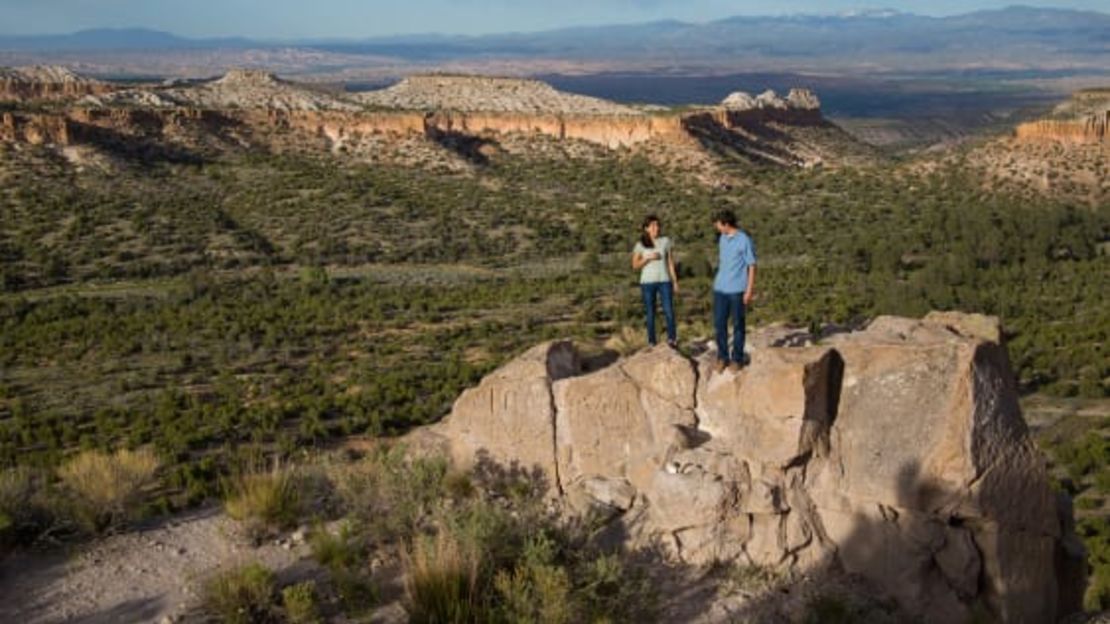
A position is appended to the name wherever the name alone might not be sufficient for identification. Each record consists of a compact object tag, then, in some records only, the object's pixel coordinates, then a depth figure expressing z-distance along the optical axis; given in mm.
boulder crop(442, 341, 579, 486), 10000
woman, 11844
